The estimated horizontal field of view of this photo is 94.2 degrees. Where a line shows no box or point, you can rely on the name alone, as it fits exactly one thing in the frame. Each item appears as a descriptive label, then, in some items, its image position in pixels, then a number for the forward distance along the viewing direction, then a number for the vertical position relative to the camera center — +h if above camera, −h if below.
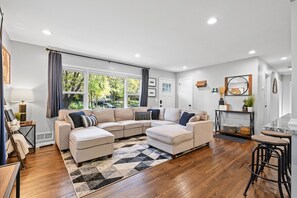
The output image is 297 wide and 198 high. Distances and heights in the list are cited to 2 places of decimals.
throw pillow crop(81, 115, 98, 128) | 3.38 -0.55
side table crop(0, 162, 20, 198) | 0.83 -0.56
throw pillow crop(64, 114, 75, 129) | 3.23 -0.50
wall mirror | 4.32 +0.46
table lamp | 2.89 +0.02
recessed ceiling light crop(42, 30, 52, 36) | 2.75 +1.35
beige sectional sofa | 2.53 -0.77
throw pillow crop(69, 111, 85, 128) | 3.31 -0.49
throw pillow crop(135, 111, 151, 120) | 4.59 -0.57
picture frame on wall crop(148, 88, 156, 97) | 5.88 +0.30
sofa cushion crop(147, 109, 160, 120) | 4.83 -0.53
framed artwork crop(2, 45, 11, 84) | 2.64 +0.68
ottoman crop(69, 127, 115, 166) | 2.43 -0.84
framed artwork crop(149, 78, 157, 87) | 5.89 +0.73
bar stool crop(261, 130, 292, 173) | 2.00 -0.53
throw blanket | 2.33 -0.81
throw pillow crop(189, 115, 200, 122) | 3.40 -0.49
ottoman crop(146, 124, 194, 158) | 2.79 -0.84
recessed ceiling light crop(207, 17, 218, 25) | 2.25 +1.31
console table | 4.15 -0.75
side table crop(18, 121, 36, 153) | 3.01 -0.77
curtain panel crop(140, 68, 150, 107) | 5.46 +0.39
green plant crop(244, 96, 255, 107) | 4.09 -0.06
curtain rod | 3.75 +1.29
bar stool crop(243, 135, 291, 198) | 1.63 -0.70
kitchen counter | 1.26 -0.29
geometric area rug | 1.95 -1.18
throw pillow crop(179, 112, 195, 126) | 3.51 -0.49
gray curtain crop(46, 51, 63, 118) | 3.54 +0.36
